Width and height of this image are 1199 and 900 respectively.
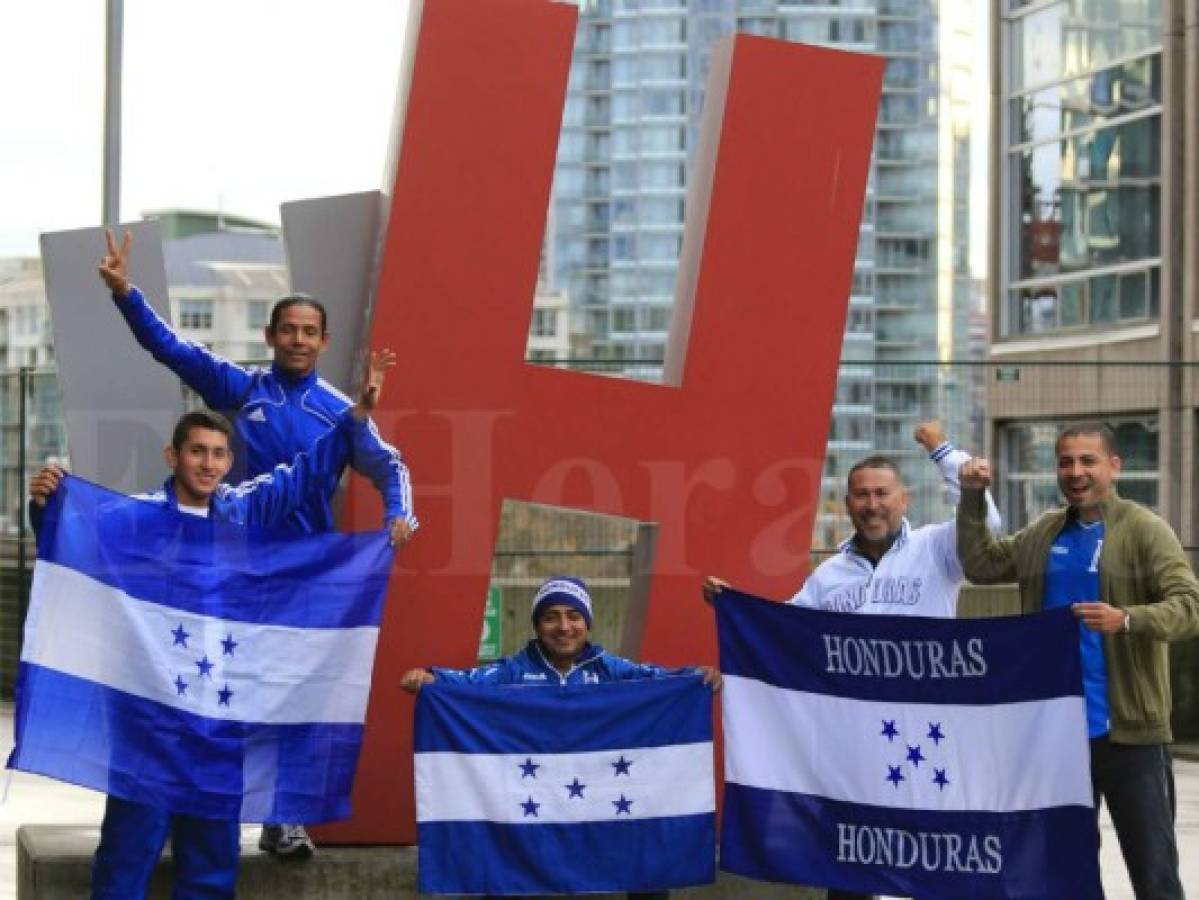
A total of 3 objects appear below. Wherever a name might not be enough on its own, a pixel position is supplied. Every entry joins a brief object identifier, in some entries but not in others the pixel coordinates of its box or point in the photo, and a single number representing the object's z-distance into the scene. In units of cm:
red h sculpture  822
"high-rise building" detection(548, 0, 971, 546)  14175
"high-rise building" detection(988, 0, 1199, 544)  2400
